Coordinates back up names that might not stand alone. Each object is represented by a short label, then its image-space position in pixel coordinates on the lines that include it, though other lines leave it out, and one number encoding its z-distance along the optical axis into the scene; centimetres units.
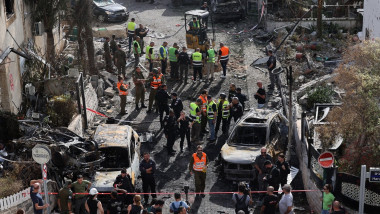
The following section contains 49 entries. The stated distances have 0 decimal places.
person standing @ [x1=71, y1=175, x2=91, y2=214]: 1653
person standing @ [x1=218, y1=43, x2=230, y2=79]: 2680
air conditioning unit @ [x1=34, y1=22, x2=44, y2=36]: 2479
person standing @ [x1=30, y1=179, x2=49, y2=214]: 1586
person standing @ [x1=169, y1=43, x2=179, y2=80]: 2692
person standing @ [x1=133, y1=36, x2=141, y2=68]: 2822
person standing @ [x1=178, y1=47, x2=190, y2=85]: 2681
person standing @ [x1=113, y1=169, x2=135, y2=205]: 1673
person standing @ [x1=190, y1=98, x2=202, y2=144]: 2134
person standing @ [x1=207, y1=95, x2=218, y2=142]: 2170
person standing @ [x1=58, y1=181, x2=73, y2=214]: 1622
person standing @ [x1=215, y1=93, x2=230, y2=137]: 2195
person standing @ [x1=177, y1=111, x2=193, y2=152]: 2080
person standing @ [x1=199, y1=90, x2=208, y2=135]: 2192
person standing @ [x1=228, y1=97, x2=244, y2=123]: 2192
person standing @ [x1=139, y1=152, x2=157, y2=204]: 1775
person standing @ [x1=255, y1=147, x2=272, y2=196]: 1775
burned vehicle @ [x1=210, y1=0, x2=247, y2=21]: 3522
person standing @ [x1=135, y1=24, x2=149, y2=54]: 3031
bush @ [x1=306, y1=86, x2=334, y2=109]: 2392
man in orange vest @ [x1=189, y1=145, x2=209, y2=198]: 1802
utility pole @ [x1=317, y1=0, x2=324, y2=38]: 3068
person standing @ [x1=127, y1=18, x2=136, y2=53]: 3039
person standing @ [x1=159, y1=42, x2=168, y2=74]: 2705
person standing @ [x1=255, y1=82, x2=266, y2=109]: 2325
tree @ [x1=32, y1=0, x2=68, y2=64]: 2512
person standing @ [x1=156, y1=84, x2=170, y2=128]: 2275
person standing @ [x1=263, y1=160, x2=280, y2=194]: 1709
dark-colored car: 3566
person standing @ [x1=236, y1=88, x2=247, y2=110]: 2267
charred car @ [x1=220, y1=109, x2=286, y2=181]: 1889
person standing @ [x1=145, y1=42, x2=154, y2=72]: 2736
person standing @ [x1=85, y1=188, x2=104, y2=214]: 1584
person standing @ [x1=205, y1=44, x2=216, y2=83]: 2680
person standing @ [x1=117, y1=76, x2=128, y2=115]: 2381
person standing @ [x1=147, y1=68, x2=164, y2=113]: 2395
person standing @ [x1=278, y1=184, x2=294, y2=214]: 1587
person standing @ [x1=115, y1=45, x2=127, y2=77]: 2683
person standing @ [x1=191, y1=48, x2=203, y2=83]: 2655
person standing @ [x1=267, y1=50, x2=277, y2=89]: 2598
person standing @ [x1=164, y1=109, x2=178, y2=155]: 2058
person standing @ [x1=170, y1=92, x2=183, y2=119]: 2223
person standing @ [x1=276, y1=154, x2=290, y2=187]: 1752
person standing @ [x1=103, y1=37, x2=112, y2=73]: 2759
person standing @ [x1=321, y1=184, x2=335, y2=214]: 1549
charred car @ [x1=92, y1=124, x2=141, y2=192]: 1752
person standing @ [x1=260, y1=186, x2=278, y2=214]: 1565
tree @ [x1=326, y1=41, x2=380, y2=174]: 1648
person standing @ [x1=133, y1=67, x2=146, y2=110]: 2425
